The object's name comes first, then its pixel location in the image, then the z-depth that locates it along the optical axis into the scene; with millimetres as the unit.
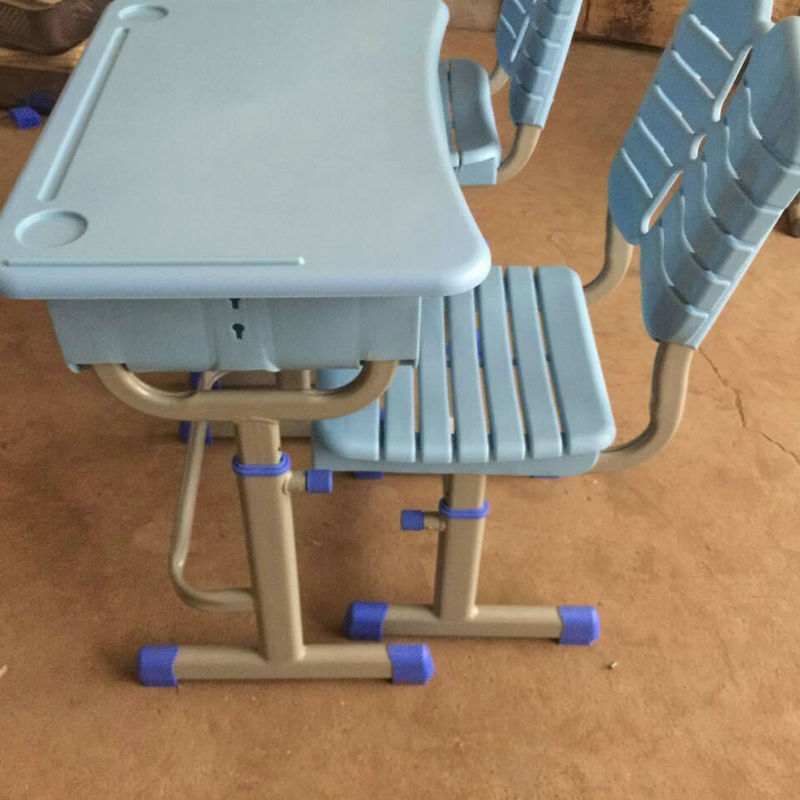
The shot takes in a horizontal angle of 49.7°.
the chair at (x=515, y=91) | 1461
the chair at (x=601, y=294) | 900
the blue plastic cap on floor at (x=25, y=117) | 2889
